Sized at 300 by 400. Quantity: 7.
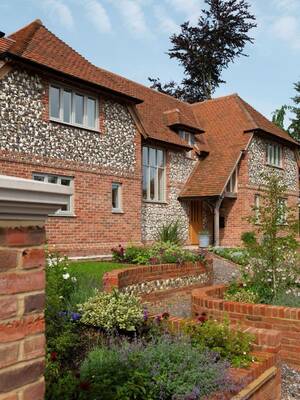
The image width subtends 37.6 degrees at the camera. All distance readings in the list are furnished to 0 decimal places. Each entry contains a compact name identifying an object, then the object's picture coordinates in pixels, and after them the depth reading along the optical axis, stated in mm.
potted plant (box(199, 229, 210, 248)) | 19916
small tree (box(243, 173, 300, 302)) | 7977
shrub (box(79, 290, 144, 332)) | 5695
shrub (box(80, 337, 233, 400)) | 3654
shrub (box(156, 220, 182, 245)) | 18500
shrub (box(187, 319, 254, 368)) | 4645
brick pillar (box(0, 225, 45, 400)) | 2025
